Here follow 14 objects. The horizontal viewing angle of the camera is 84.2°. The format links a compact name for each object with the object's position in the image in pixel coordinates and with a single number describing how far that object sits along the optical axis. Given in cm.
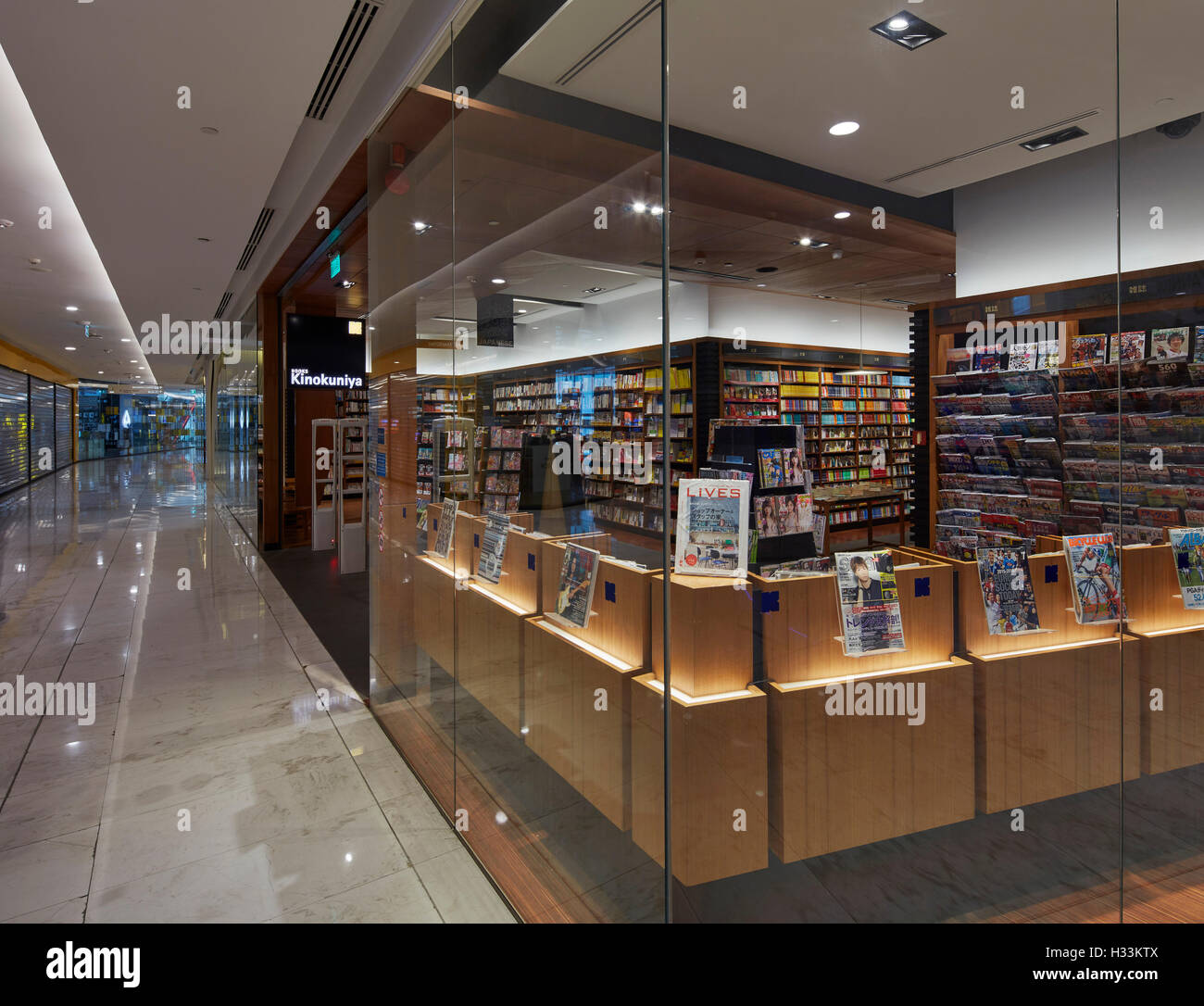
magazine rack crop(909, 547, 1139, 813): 209
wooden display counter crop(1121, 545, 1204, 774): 197
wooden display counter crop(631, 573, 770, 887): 203
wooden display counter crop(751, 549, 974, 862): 226
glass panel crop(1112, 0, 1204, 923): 187
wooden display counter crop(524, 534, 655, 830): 196
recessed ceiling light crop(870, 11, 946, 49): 249
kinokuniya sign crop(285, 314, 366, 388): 844
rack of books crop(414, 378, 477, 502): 274
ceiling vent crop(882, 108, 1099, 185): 208
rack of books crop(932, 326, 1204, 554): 190
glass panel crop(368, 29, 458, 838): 307
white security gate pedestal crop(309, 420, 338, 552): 915
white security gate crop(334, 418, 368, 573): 828
